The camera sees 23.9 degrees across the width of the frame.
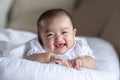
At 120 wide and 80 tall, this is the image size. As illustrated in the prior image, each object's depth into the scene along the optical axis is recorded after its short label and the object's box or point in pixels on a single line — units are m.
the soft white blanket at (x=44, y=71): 0.87
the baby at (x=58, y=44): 0.98
